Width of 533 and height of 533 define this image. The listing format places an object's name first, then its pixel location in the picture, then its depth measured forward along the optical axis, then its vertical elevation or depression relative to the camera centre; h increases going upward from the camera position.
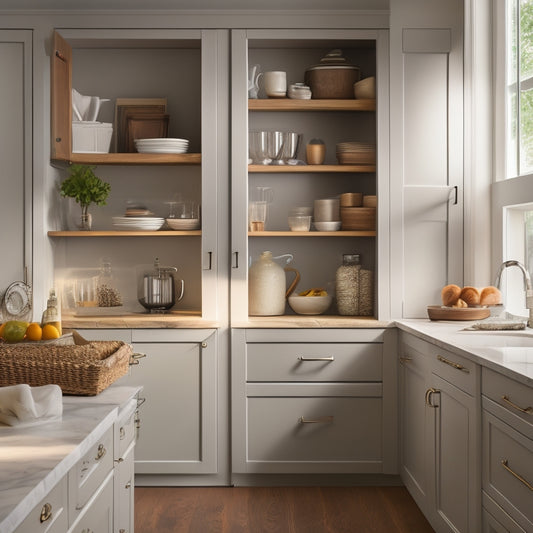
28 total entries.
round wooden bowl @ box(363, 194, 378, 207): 3.93 +0.33
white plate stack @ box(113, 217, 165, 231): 3.92 +0.20
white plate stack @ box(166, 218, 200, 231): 3.95 +0.20
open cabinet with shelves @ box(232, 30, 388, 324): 4.13 +0.50
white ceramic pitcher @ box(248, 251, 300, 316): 3.97 -0.15
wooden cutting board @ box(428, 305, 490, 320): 3.52 -0.26
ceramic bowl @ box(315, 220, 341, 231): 3.97 +0.19
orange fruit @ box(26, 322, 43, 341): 2.40 -0.24
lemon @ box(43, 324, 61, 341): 2.40 -0.24
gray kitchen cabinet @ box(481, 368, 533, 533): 1.97 -0.56
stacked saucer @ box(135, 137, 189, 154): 3.90 +0.62
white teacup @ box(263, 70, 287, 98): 3.92 +0.95
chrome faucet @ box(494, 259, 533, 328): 3.16 -0.13
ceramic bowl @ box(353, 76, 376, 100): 3.91 +0.93
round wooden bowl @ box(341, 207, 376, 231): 3.95 +0.23
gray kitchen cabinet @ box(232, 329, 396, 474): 3.73 -0.72
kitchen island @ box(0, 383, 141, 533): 1.17 -0.38
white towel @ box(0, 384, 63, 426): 1.63 -0.33
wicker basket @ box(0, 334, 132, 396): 1.95 -0.29
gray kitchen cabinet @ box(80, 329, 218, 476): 3.74 -0.71
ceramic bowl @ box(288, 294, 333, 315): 4.01 -0.24
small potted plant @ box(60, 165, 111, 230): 3.87 +0.39
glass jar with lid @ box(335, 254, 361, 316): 3.97 -0.16
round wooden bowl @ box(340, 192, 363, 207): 4.00 +0.33
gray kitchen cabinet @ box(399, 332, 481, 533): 2.48 -0.69
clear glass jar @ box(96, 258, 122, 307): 3.96 -0.16
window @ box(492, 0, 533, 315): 3.44 +0.59
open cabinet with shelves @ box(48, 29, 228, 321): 4.18 +0.49
